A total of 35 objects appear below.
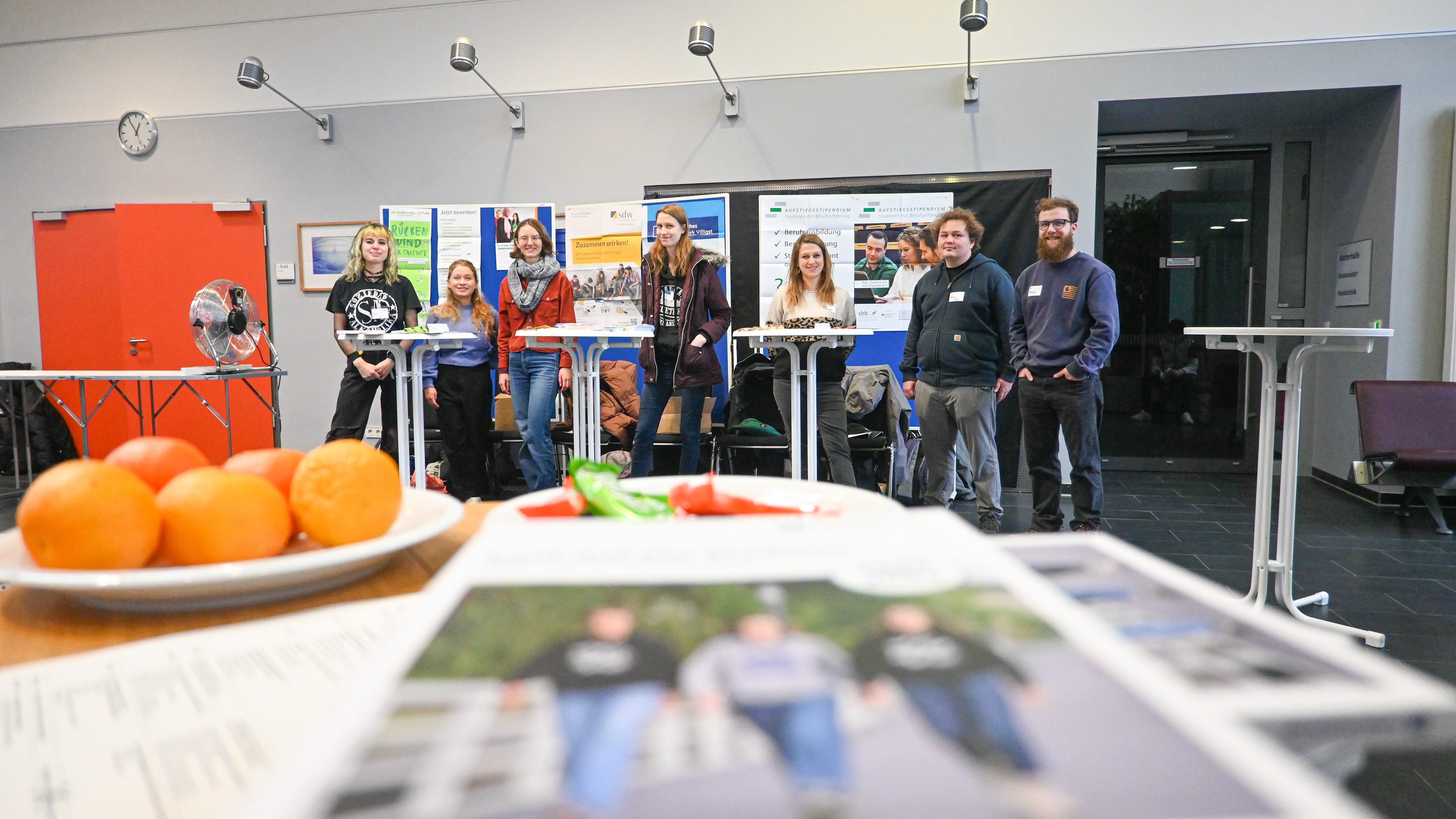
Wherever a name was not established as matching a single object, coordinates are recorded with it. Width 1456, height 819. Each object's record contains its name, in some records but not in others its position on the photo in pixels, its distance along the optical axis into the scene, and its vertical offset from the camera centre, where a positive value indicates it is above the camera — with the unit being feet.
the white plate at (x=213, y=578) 1.58 -0.49
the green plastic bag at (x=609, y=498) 1.81 -0.37
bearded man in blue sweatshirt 10.73 -0.20
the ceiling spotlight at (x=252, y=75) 17.07 +6.00
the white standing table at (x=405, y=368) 11.03 -0.35
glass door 18.83 +1.18
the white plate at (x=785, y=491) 2.03 -0.43
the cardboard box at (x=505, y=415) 17.40 -1.58
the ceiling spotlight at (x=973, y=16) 13.93 +5.85
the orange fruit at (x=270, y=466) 2.01 -0.32
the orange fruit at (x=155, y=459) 1.94 -0.29
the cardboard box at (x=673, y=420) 16.66 -1.65
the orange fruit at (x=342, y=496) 1.90 -0.37
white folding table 12.21 -0.50
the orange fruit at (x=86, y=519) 1.63 -0.37
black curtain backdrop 16.37 +2.69
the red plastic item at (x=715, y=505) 1.89 -0.40
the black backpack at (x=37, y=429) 18.94 -2.06
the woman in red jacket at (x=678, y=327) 13.56 +0.29
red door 19.48 +1.56
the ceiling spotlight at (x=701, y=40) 14.90 +5.81
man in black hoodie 12.16 -0.23
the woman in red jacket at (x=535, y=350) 14.02 -0.03
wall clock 19.88 +5.43
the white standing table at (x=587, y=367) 11.17 -0.39
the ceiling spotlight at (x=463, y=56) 15.64 +5.83
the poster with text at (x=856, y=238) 17.02 +2.32
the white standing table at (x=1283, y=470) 8.32 -1.42
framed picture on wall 19.13 +2.33
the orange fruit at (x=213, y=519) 1.73 -0.39
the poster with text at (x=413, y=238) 18.54 +2.53
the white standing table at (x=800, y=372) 10.70 -0.44
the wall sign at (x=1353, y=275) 16.28 +1.43
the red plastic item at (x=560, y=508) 1.84 -0.39
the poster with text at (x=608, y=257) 17.78 +2.00
